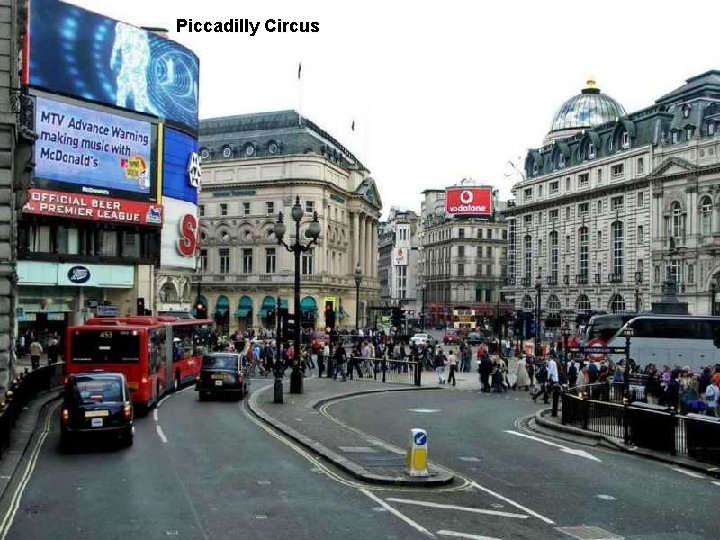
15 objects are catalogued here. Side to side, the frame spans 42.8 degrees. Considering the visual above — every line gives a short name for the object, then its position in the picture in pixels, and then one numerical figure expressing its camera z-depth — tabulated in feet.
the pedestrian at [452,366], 140.46
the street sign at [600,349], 116.47
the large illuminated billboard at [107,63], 182.39
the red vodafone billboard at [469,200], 465.88
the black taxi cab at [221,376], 104.99
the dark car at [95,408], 63.82
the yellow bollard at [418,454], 53.26
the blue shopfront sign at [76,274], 182.60
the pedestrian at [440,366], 141.28
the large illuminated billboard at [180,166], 217.36
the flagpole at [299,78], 303.68
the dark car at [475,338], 276.84
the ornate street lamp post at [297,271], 99.96
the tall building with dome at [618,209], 261.24
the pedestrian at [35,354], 132.67
